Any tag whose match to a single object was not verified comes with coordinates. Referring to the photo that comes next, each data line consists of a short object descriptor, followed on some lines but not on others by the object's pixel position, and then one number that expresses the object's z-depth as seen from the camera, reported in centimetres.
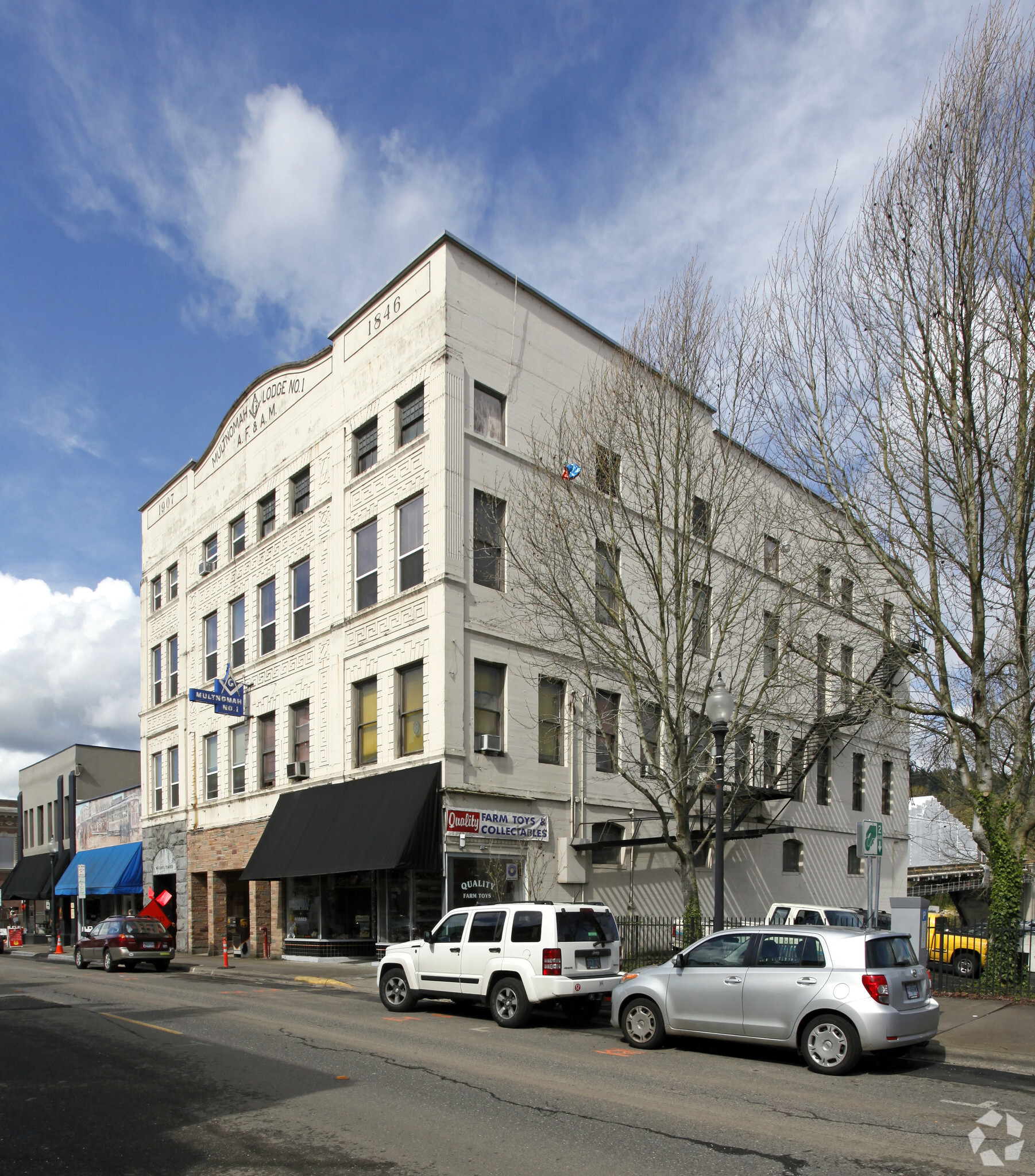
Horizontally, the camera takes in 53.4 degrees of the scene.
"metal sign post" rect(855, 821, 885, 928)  1579
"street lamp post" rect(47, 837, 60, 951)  4269
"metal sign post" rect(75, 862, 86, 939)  3378
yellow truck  1820
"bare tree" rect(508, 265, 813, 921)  1944
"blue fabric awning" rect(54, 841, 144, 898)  3672
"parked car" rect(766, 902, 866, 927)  1778
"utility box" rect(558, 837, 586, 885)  2372
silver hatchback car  1033
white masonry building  2273
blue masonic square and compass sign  2945
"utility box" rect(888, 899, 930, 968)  1596
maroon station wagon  2656
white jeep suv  1394
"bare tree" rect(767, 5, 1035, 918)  1600
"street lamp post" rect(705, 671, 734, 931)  1594
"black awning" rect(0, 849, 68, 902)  4581
